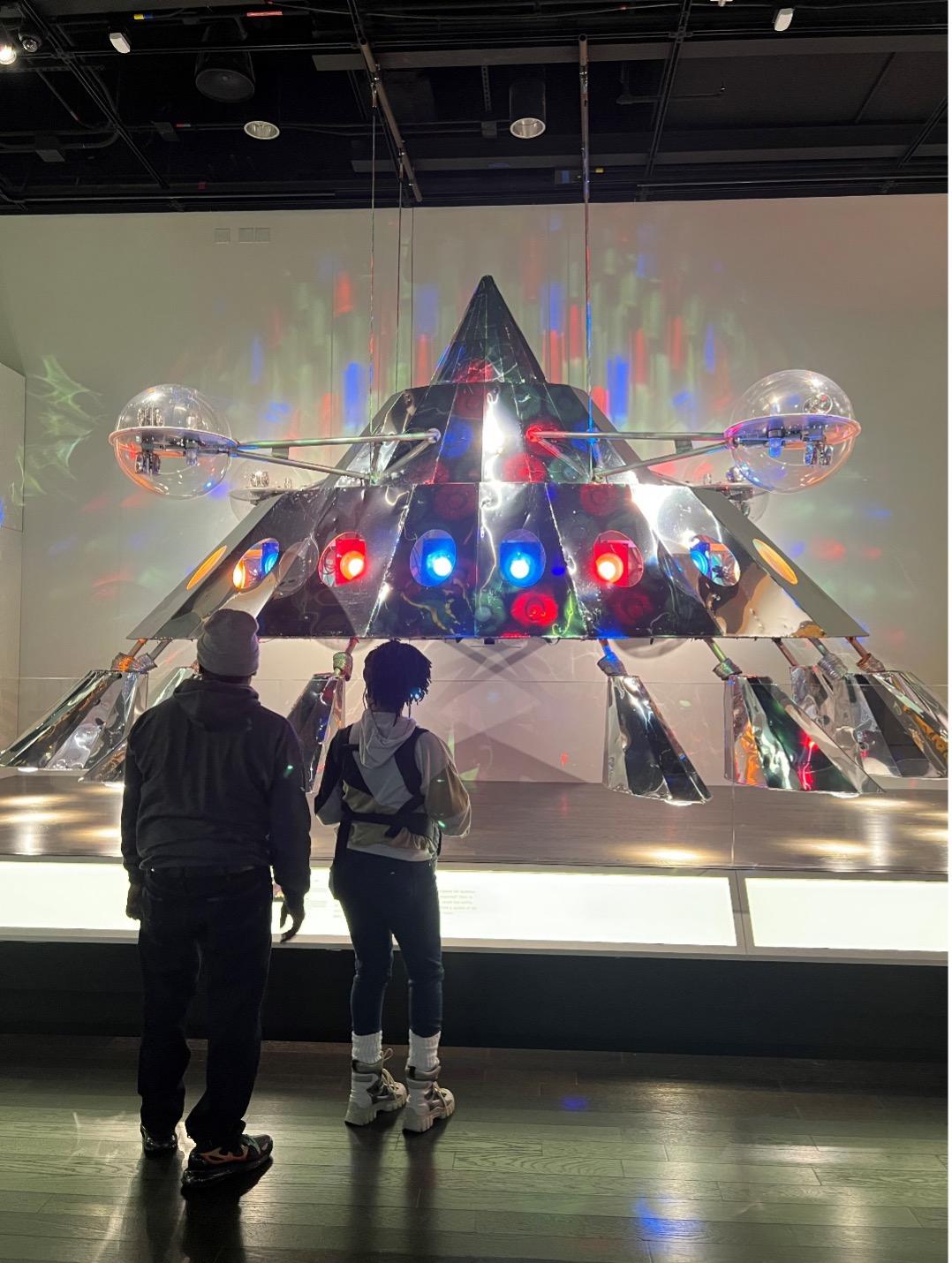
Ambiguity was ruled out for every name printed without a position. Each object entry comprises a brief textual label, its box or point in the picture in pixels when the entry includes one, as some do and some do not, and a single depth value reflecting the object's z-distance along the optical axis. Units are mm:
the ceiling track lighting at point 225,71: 6074
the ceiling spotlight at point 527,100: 6688
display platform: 3258
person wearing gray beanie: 2512
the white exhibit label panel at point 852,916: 3230
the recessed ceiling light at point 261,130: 7132
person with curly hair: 2715
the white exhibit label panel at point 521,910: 3299
